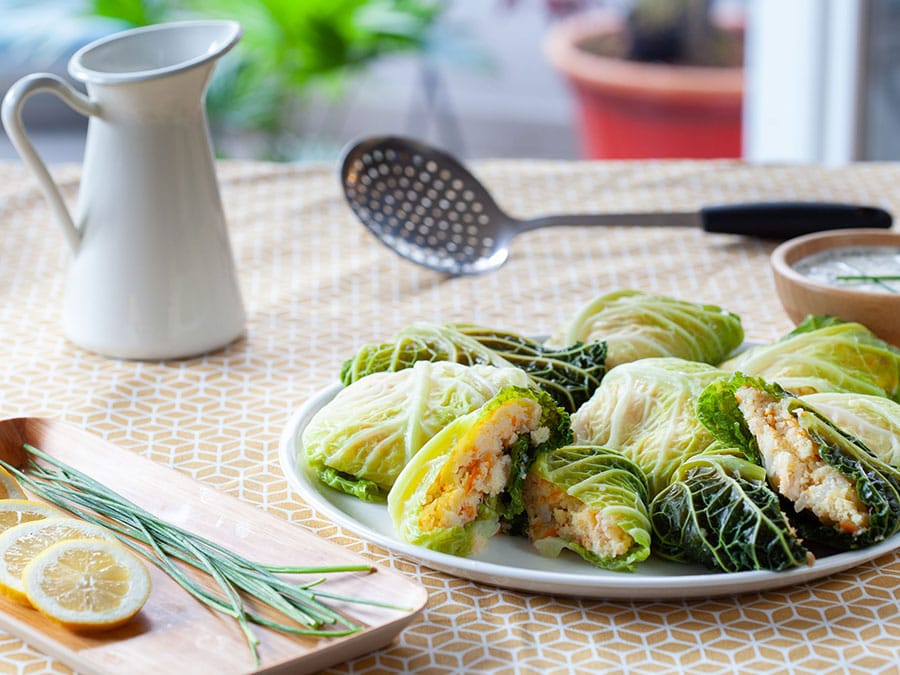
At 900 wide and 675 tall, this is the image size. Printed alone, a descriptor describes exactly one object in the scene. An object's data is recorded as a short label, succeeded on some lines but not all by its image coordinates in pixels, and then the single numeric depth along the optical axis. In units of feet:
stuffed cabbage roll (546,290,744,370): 3.86
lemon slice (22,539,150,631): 3.21
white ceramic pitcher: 4.03
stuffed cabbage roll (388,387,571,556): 3.35
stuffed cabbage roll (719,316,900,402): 3.72
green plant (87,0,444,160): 8.34
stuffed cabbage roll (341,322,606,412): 3.75
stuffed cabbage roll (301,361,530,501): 3.52
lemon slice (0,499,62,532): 3.42
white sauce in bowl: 4.05
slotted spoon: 4.70
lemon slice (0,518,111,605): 3.26
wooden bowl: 3.93
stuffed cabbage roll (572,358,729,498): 3.50
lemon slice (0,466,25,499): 3.55
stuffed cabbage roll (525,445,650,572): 3.32
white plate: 3.27
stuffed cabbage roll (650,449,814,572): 3.29
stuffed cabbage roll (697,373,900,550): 3.33
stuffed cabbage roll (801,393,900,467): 3.48
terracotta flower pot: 18.10
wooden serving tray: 3.17
